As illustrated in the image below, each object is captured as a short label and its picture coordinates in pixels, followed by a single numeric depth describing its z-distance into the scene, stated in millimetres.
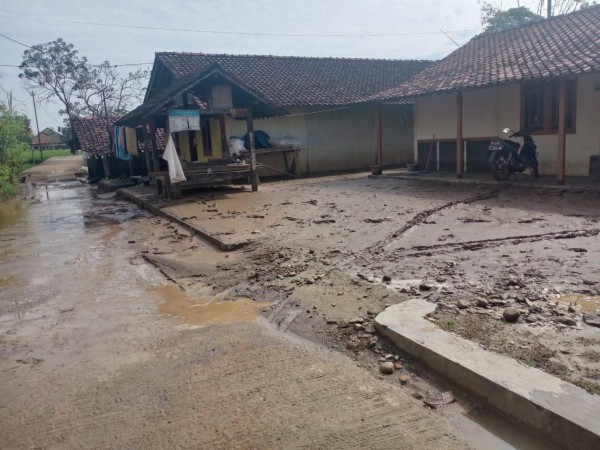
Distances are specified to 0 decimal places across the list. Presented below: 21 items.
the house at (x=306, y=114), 19266
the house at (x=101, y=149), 25991
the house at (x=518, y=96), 12117
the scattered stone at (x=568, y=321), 4051
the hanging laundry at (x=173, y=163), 13867
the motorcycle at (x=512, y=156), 12617
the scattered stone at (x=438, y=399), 3242
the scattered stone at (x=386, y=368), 3671
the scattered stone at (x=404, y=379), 3539
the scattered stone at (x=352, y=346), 4080
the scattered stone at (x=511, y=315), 4160
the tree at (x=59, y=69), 45781
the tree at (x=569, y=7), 29062
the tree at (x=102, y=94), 45312
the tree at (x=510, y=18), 30391
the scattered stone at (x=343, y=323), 4477
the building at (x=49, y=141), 86562
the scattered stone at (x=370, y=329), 4286
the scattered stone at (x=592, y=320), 4014
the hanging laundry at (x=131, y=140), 21648
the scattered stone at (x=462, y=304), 4535
